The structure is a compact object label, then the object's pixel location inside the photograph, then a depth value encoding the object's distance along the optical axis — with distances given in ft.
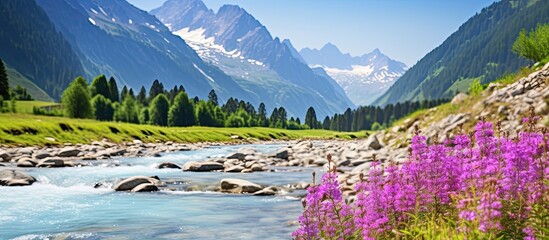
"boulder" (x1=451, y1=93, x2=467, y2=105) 114.40
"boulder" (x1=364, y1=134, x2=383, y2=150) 129.29
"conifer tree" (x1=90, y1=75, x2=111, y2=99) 453.99
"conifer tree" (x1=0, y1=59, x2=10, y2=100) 376.87
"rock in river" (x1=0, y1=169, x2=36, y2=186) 84.28
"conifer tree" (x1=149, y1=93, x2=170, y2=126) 464.24
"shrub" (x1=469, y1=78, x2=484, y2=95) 119.41
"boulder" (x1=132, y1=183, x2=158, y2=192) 80.48
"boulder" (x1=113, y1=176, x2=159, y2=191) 82.23
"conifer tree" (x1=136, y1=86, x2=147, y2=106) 575.79
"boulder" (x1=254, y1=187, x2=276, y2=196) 77.30
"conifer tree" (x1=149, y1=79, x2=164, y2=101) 600.39
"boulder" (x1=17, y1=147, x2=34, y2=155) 148.77
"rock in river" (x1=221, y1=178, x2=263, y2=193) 79.56
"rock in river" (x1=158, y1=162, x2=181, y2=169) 130.00
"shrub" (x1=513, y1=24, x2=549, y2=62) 149.69
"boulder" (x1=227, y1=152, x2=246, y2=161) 163.02
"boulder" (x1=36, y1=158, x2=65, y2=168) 121.08
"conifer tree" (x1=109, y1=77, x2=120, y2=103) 472.44
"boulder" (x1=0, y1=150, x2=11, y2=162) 134.40
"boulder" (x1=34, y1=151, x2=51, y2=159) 137.49
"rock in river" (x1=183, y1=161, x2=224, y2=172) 121.60
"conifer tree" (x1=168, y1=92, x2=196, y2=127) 458.09
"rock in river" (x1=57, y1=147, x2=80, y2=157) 155.63
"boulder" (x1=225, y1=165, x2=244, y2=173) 122.02
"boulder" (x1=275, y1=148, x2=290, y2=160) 169.39
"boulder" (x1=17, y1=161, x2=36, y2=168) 119.34
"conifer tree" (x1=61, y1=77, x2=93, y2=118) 341.62
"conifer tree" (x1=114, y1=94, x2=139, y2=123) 433.89
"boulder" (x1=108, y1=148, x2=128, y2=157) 171.84
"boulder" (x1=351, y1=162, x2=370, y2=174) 90.10
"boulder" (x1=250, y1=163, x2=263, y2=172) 122.01
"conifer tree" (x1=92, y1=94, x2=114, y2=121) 400.88
